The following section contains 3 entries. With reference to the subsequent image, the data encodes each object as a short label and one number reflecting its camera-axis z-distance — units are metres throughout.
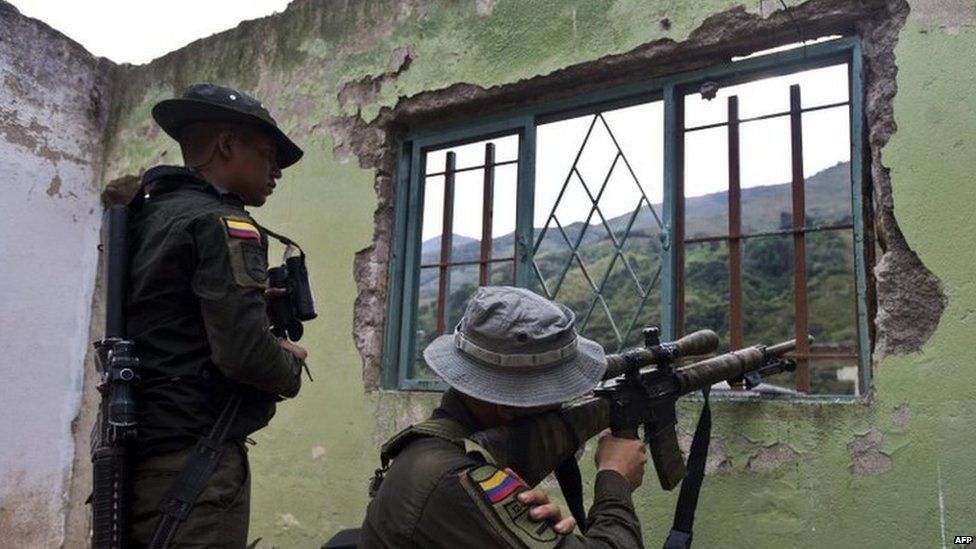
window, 2.42
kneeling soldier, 1.26
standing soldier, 1.78
